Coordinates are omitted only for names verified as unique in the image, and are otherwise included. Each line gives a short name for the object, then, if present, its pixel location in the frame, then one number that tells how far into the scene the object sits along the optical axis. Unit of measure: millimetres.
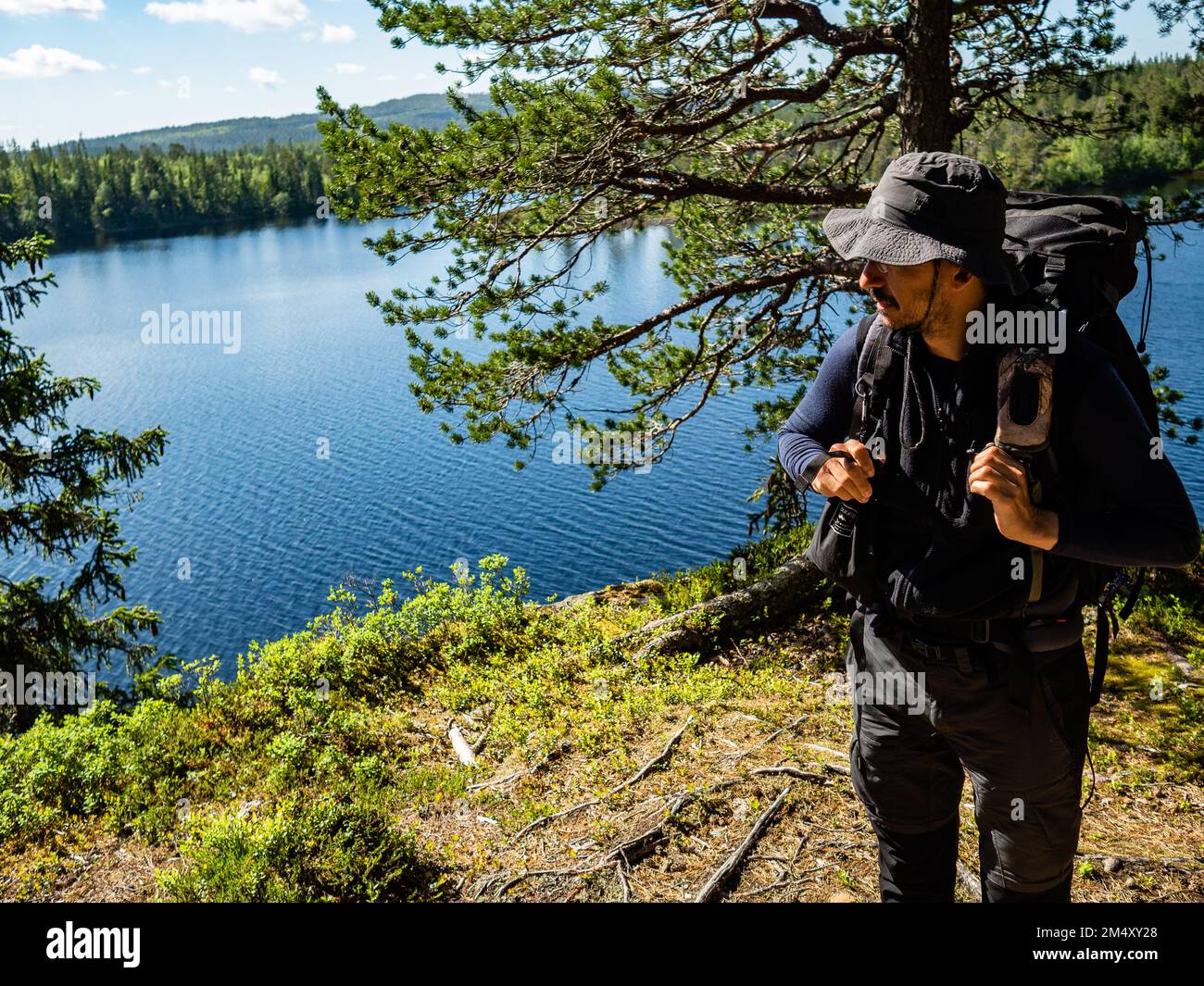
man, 2170
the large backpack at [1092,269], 2330
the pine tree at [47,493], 11680
